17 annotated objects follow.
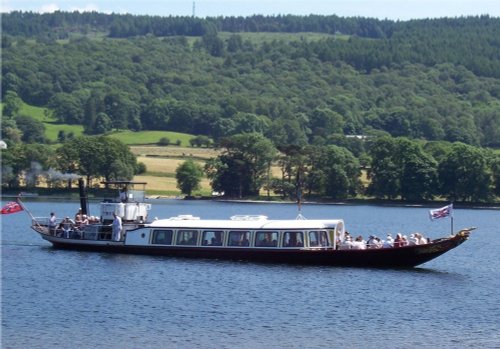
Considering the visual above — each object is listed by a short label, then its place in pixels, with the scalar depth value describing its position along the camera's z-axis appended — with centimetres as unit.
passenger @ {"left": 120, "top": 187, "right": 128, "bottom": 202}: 9188
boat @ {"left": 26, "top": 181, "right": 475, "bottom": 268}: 8212
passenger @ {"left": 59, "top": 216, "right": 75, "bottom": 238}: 9394
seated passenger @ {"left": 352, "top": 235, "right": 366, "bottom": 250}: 8269
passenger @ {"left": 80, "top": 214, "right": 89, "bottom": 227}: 9334
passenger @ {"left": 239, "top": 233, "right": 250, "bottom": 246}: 8500
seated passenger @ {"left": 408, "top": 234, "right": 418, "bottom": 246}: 8325
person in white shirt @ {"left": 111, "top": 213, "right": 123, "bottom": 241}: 8994
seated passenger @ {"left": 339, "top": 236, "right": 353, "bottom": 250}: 8294
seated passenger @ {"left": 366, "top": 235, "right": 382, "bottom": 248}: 8369
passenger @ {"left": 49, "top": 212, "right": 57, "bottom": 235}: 9500
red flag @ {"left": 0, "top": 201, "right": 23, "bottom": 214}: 8956
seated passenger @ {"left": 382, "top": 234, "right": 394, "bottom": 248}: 8319
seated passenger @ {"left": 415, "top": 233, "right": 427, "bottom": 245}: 8325
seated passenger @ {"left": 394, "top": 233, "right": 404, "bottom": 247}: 8312
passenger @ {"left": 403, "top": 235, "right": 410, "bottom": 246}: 8325
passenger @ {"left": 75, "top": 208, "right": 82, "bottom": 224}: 9421
